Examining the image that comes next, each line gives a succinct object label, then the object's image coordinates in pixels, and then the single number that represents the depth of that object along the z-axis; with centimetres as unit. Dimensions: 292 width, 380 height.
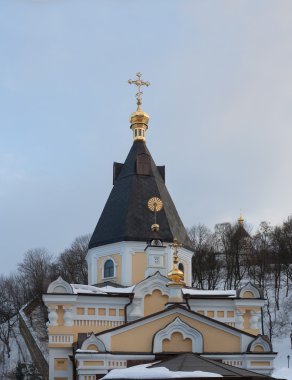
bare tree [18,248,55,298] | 5069
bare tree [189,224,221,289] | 4797
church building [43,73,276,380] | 2002
